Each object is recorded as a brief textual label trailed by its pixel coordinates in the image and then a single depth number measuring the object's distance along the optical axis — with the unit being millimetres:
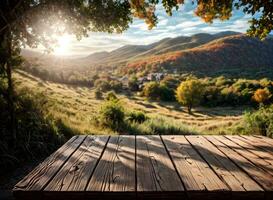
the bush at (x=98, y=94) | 46106
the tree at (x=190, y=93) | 51191
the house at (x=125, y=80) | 68275
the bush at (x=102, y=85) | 55500
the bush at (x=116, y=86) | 60256
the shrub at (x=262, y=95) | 48656
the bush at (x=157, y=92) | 58969
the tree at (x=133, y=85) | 66000
